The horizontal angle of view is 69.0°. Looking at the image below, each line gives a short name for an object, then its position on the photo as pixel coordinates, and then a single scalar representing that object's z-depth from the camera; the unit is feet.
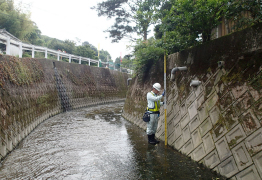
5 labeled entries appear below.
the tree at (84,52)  104.73
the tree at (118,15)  67.26
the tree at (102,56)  241.88
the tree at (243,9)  14.74
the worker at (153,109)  20.40
